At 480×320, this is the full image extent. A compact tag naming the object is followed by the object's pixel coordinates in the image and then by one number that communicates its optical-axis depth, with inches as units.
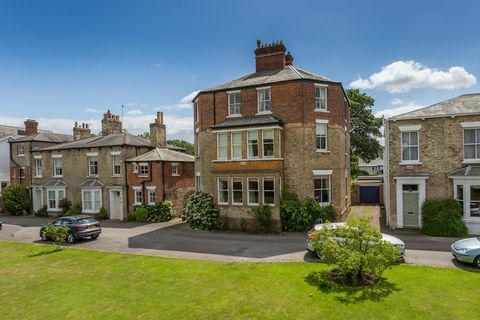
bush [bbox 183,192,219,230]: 935.8
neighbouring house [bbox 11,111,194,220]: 1238.9
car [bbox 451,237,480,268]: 516.1
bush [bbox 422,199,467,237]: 751.1
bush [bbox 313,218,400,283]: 436.1
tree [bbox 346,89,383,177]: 1739.7
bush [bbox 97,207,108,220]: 1237.7
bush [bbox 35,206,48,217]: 1366.9
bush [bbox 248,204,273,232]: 859.4
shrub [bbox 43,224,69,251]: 739.4
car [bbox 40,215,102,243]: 812.0
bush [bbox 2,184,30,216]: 1396.4
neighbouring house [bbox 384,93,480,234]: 768.3
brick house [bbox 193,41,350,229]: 894.4
